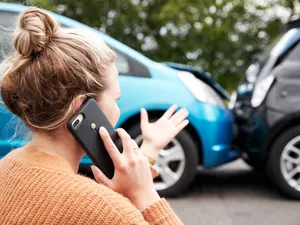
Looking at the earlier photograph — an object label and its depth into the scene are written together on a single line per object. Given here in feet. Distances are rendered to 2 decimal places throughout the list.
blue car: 15.66
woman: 4.50
